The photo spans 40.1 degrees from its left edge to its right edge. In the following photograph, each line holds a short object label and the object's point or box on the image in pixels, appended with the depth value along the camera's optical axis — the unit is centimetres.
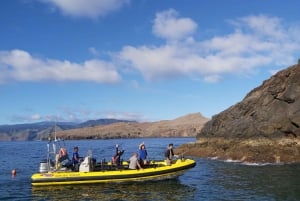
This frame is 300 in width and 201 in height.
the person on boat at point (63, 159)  3027
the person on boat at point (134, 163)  2962
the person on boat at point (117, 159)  3064
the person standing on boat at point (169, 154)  3083
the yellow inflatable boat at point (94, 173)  2897
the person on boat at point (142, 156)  3056
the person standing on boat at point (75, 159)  3058
